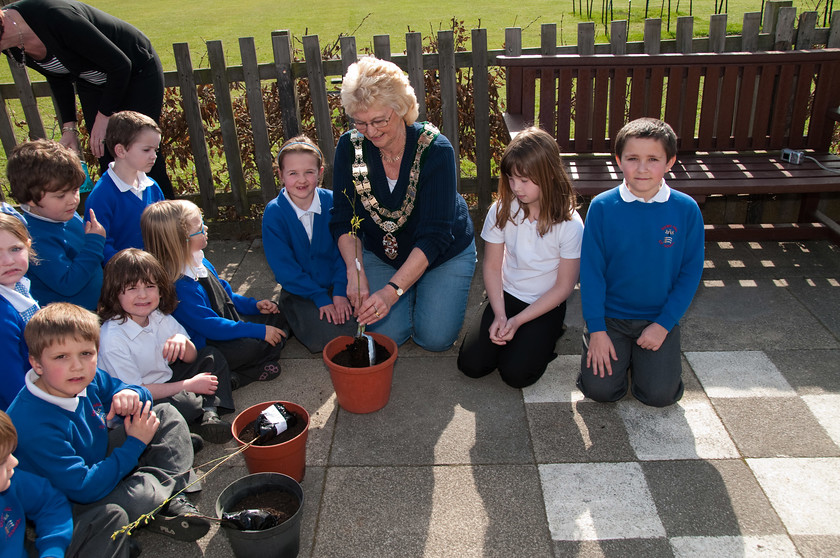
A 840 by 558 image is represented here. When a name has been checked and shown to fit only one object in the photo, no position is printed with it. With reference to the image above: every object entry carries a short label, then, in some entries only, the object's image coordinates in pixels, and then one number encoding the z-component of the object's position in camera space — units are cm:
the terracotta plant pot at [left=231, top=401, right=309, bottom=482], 265
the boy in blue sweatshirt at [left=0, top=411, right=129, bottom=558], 215
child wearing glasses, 336
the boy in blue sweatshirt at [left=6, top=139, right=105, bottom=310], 312
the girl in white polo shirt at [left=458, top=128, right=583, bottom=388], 323
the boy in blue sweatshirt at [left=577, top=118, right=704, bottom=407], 317
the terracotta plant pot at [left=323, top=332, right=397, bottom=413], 308
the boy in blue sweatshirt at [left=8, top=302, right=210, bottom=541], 236
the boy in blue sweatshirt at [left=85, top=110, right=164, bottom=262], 366
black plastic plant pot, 226
